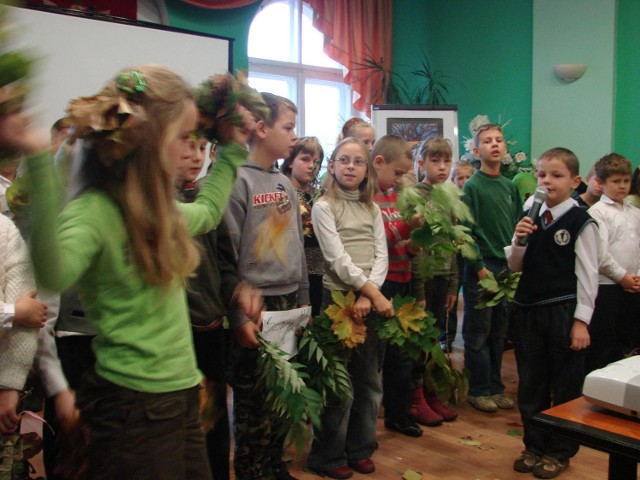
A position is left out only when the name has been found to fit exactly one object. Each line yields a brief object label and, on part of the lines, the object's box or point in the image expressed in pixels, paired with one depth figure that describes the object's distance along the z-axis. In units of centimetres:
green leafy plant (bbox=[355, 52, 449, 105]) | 720
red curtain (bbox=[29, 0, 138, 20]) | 487
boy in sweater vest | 261
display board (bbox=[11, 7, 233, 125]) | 466
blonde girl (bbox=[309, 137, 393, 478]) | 267
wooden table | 131
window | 673
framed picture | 639
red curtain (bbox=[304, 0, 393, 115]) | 693
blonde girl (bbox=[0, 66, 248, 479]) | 121
